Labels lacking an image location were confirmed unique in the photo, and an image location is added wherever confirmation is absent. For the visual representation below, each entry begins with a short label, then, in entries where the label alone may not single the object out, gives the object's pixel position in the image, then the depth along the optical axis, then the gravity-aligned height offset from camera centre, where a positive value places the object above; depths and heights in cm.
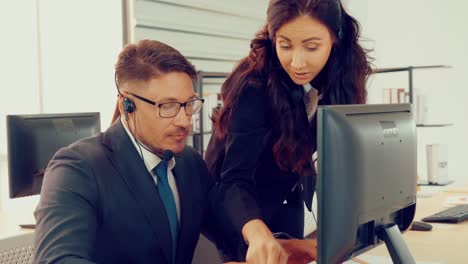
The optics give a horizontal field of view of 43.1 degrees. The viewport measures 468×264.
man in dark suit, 137 -10
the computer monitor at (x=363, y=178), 108 -12
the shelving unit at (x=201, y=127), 388 -4
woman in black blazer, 162 +4
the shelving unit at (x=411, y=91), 393 +19
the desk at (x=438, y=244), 169 -40
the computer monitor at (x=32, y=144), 220 -7
